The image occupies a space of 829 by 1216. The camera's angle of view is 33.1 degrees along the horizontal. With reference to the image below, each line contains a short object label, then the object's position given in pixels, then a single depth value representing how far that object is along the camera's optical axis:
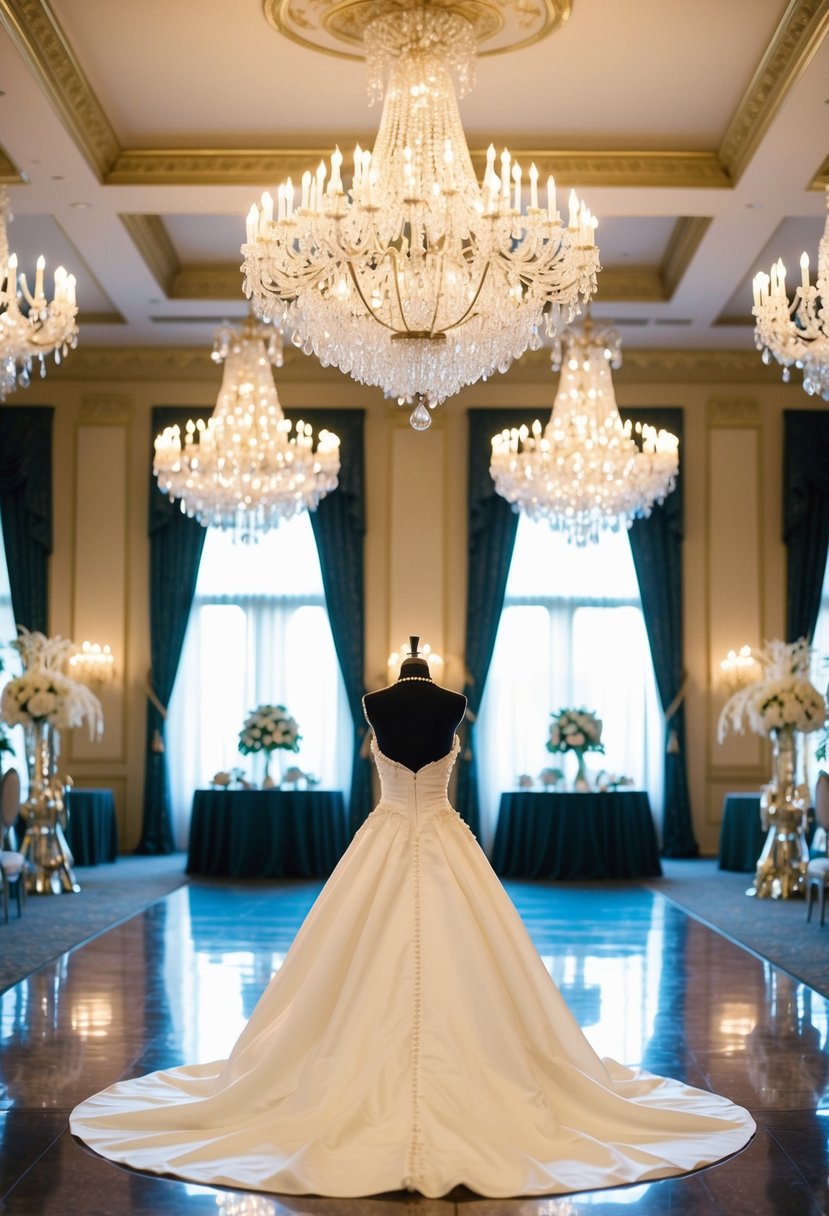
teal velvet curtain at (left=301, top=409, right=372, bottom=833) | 12.70
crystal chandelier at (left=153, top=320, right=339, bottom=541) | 9.91
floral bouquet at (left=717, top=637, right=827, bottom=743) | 10.54
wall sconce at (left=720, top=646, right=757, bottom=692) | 12.72
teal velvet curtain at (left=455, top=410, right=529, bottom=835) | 12.64
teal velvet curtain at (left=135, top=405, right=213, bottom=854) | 12.66
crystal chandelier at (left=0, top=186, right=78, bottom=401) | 7.35
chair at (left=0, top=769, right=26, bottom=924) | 8.60
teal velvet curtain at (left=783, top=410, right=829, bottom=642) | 12.82
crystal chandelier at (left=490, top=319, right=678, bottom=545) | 9.84
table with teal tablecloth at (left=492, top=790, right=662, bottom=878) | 11.42
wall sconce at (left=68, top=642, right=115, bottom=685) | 12.80
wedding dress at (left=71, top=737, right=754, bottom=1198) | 4.01
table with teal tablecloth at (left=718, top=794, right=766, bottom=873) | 11.66
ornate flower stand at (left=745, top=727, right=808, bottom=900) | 10.30
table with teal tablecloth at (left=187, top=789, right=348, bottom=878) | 11.44
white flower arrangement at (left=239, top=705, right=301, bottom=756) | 11.86
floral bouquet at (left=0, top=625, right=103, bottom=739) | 10.45
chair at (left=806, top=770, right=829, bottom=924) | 8.73
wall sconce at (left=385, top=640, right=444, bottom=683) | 12.53
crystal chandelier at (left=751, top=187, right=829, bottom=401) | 7.20
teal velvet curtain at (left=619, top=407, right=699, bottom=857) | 12.70
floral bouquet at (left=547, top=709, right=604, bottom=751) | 11.82
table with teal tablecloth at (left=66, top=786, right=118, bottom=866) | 11.79
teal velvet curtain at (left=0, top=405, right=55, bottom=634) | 12.81
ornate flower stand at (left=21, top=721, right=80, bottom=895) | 10.23
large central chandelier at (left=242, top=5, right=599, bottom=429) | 6.01
